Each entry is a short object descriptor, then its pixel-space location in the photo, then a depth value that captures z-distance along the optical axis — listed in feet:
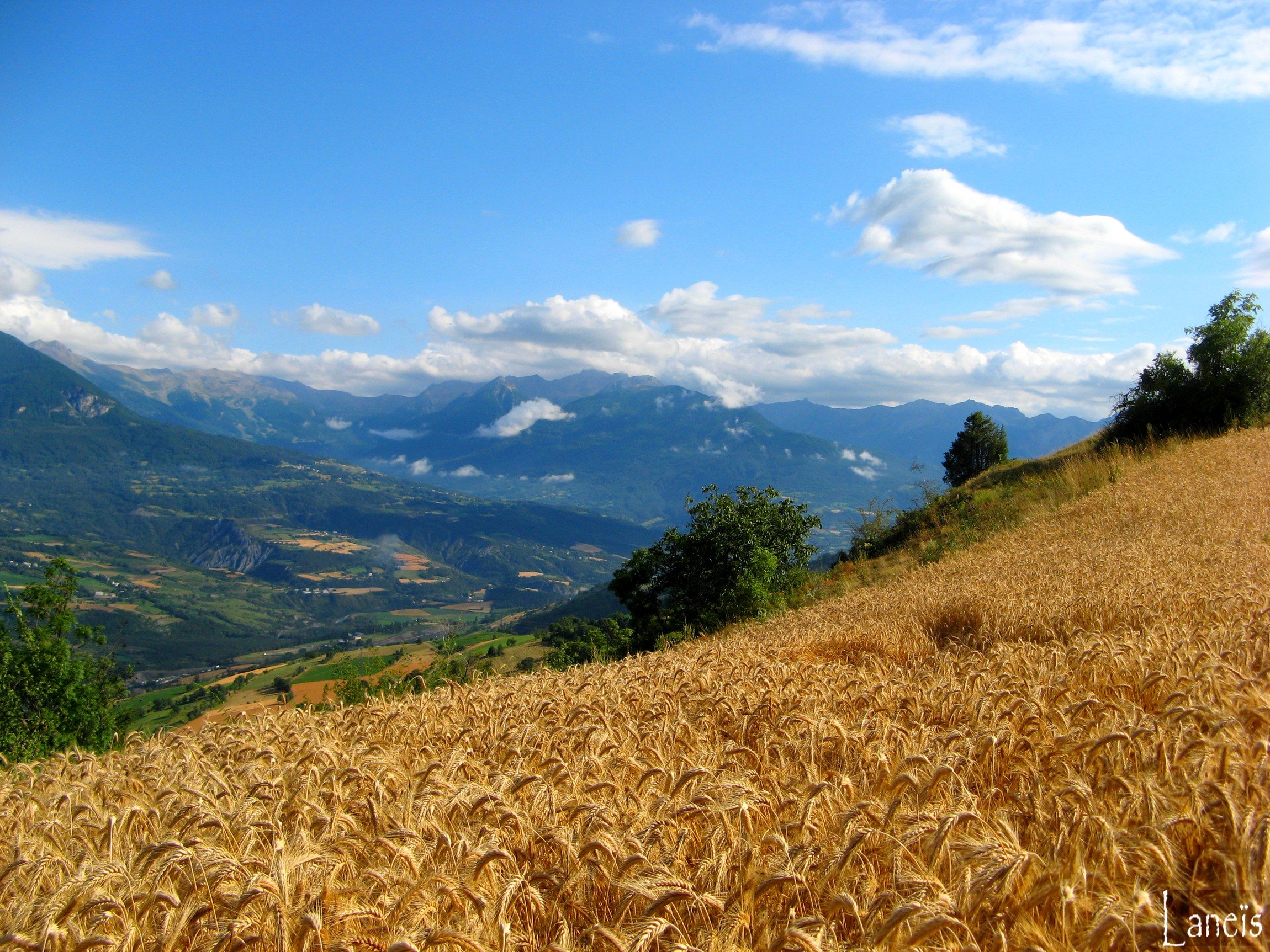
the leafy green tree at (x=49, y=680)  60.54
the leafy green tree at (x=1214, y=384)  86.07
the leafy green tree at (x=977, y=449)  186.80
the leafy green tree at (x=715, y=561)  99.30
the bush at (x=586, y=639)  55.47
